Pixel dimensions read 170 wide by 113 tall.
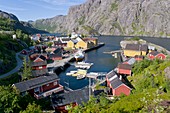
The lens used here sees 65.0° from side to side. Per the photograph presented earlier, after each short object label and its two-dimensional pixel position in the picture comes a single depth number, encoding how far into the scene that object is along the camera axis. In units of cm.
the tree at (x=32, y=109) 1216
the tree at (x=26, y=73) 2534
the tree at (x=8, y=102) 1390
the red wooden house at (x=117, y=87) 2204
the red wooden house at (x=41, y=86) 2103
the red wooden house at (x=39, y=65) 3207
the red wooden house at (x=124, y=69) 2917
